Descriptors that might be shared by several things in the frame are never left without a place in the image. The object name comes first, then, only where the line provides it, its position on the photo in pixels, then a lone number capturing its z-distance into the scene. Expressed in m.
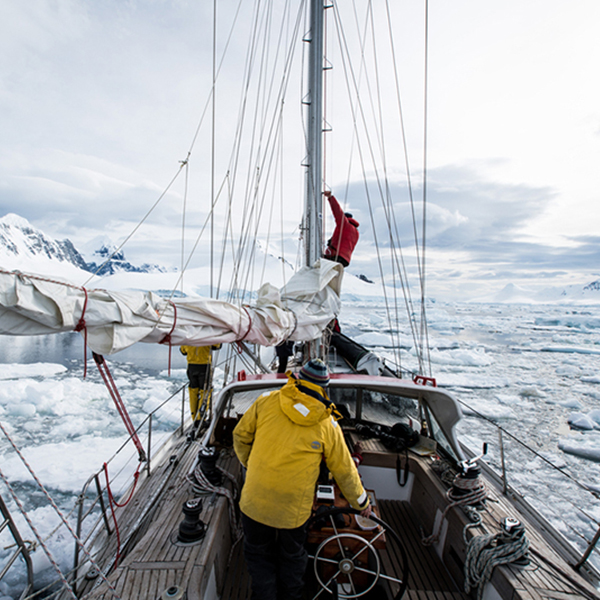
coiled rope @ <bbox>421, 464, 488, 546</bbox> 2.22
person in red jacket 4.22
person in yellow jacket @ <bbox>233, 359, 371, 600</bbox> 1.58
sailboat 1.61
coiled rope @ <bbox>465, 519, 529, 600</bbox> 1.75
